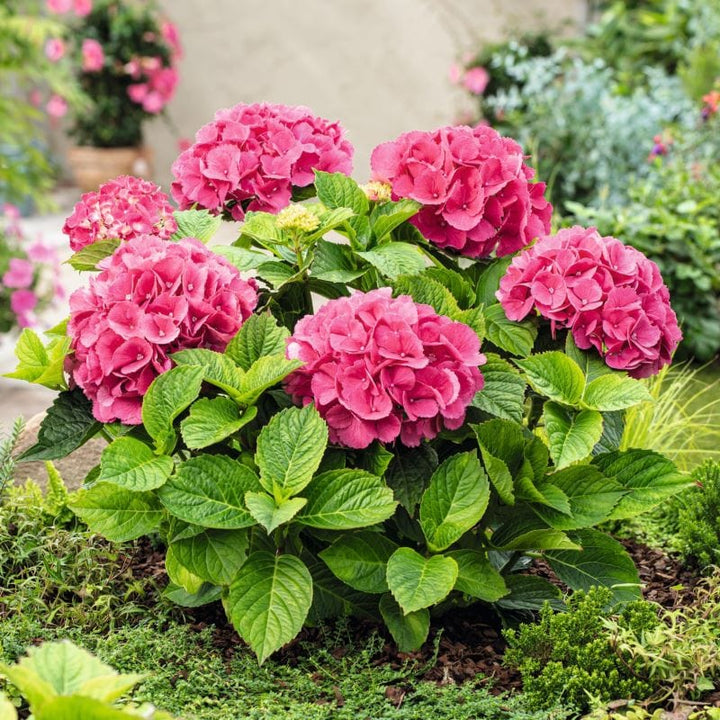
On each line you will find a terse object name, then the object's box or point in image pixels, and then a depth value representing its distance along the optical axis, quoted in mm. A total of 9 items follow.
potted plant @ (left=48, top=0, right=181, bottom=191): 8141
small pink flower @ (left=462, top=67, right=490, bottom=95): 7398
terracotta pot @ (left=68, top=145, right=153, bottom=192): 8438
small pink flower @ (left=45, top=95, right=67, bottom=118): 7730
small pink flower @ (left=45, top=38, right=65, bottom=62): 7002
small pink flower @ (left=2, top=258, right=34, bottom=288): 5066
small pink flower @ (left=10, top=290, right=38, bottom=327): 5117
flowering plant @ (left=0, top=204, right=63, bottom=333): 5102
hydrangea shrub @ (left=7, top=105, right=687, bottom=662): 1826
